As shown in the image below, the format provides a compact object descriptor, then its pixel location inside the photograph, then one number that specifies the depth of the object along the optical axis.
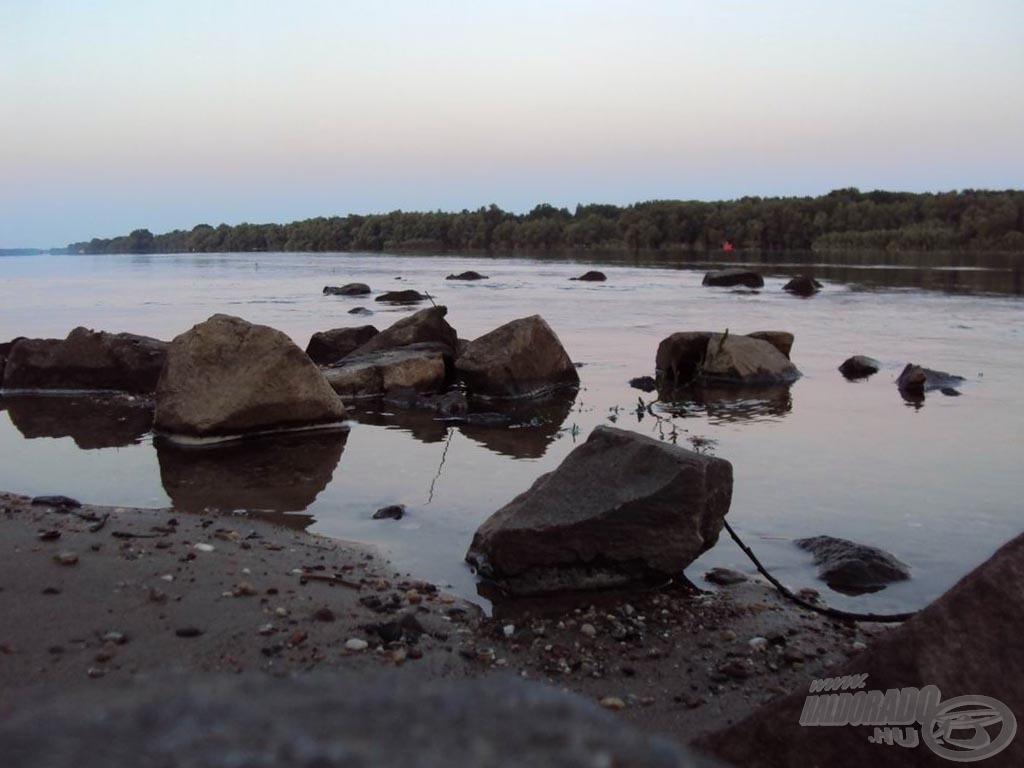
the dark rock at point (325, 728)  0.80
